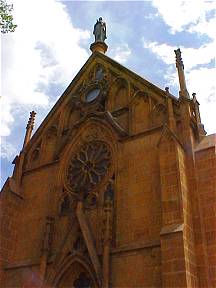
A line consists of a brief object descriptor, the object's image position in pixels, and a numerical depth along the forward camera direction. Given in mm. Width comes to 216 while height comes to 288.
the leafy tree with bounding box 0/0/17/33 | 9703
